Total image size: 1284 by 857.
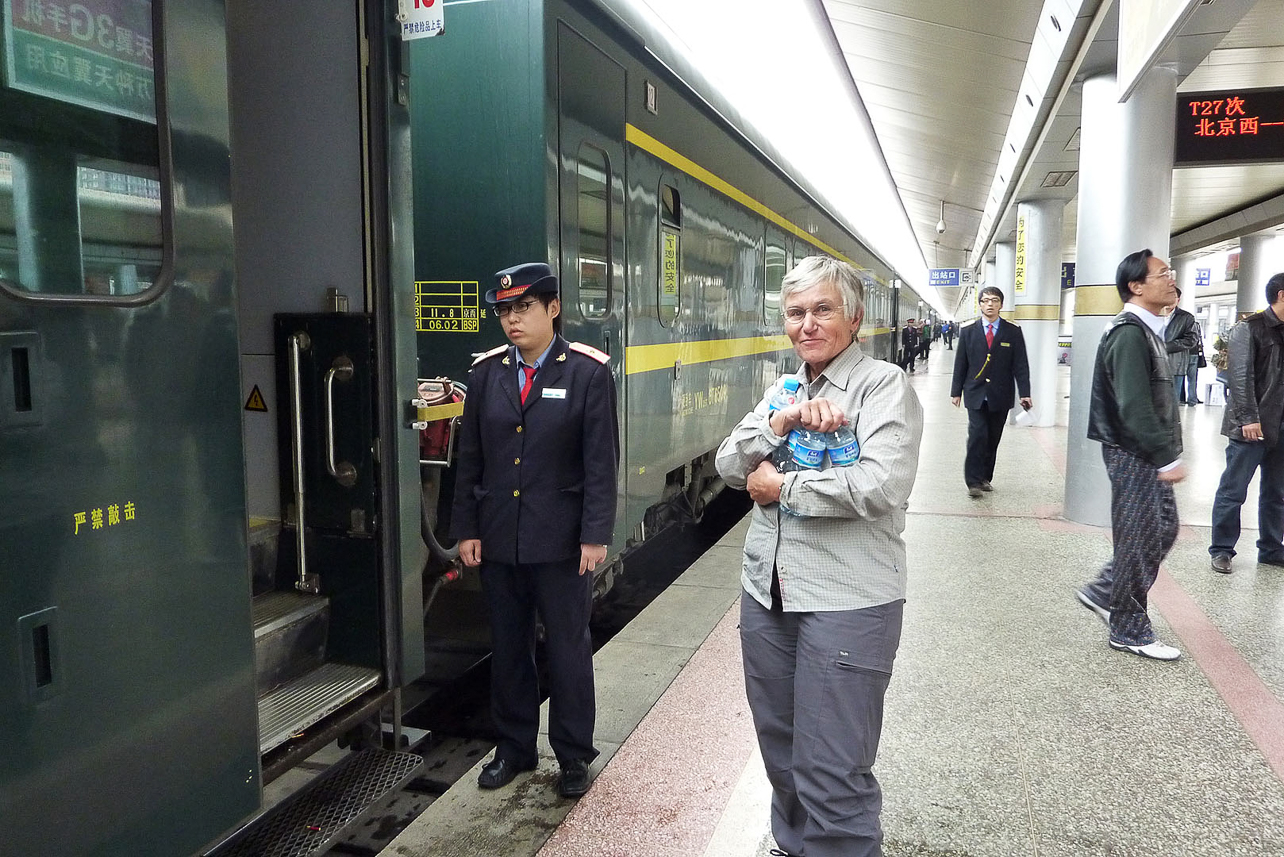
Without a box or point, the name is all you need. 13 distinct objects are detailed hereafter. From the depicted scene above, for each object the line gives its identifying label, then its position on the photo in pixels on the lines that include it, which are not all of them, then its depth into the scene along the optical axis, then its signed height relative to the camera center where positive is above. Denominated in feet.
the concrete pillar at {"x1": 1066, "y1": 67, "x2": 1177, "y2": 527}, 22.97 +3.27
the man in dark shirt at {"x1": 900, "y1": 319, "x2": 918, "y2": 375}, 104.58 -0.36
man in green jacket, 13.93 -1.45
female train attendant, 10.45 -1.74
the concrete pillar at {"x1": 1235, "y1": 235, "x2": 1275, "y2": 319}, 71.00 +5.27
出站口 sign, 120.37 +8.24
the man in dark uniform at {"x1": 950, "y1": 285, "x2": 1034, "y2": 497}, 27.78 -1.11
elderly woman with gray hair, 7.53 -1.71
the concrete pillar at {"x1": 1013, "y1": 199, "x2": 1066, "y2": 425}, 50.16 +2.27
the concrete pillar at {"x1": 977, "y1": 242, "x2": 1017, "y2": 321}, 76.64 +6.29
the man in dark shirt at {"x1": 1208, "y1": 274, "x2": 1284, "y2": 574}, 18.75 -1.76
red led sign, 23.31 +5.21
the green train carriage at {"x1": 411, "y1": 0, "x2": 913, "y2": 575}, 13.09 +2.21
